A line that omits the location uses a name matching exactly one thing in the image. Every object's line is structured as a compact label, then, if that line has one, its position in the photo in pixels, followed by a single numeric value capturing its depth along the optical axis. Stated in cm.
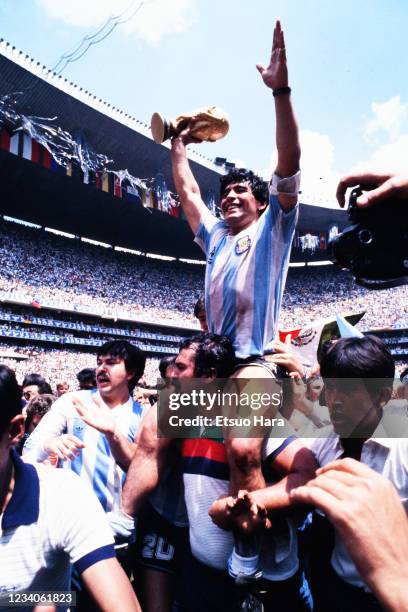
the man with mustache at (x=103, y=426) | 233
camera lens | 119
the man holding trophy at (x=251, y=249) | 197
